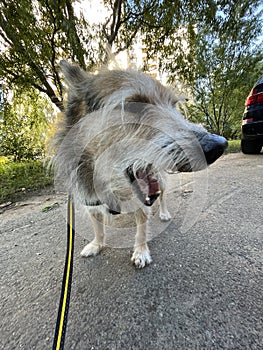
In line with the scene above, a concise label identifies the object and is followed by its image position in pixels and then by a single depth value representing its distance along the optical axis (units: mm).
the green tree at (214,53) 6430
